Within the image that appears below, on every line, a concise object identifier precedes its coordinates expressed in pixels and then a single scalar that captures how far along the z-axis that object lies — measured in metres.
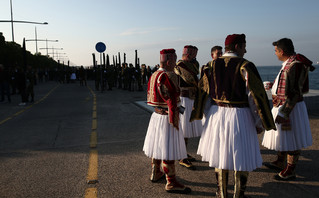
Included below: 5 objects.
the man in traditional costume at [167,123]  3.71
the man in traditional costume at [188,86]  4.66
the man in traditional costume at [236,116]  3.09
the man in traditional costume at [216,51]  5.33
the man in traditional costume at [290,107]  3.92
